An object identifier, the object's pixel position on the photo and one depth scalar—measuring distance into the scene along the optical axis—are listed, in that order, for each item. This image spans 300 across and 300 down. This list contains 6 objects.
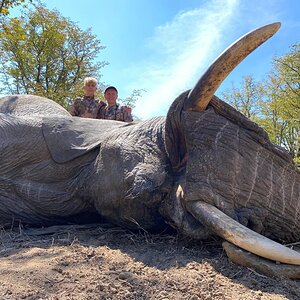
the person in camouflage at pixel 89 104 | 4.65
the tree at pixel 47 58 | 14.70
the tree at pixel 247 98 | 17.26
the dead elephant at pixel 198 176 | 2.01
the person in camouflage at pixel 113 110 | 4.53
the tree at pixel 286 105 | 12.86
